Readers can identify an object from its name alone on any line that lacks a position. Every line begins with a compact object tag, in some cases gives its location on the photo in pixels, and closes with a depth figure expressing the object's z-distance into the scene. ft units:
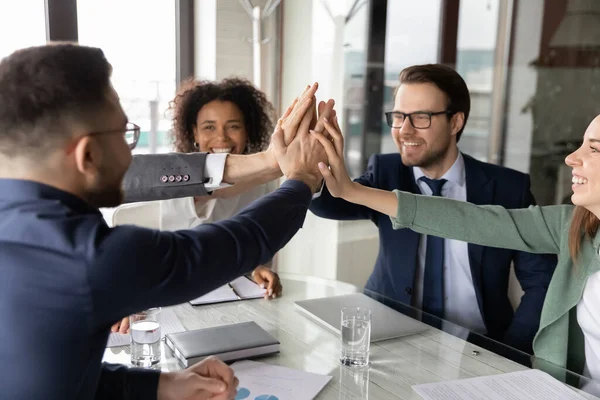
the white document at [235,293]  5.79
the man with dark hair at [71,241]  2.48
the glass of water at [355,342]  4.45
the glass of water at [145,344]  4.46
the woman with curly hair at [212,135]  7.49
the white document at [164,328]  4.84
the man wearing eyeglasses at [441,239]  6.73
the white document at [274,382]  3.92
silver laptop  5.07
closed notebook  4.42
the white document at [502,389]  3.97
